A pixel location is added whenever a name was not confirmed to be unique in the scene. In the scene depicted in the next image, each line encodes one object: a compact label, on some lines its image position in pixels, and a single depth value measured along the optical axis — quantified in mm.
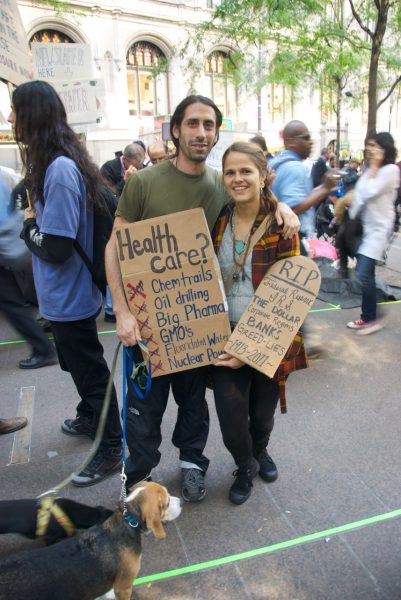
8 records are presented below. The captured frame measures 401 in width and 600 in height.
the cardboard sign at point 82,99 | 5711
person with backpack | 2291
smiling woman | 2105
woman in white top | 4477
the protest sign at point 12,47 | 3910
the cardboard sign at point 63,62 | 5734
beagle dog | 1519
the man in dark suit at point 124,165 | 5969
